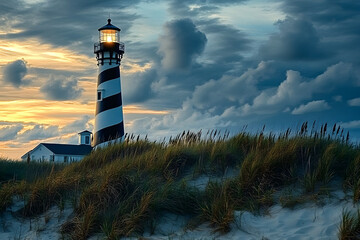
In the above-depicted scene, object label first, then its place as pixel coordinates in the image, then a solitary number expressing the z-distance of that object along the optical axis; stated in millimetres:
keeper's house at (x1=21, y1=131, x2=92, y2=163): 44725
